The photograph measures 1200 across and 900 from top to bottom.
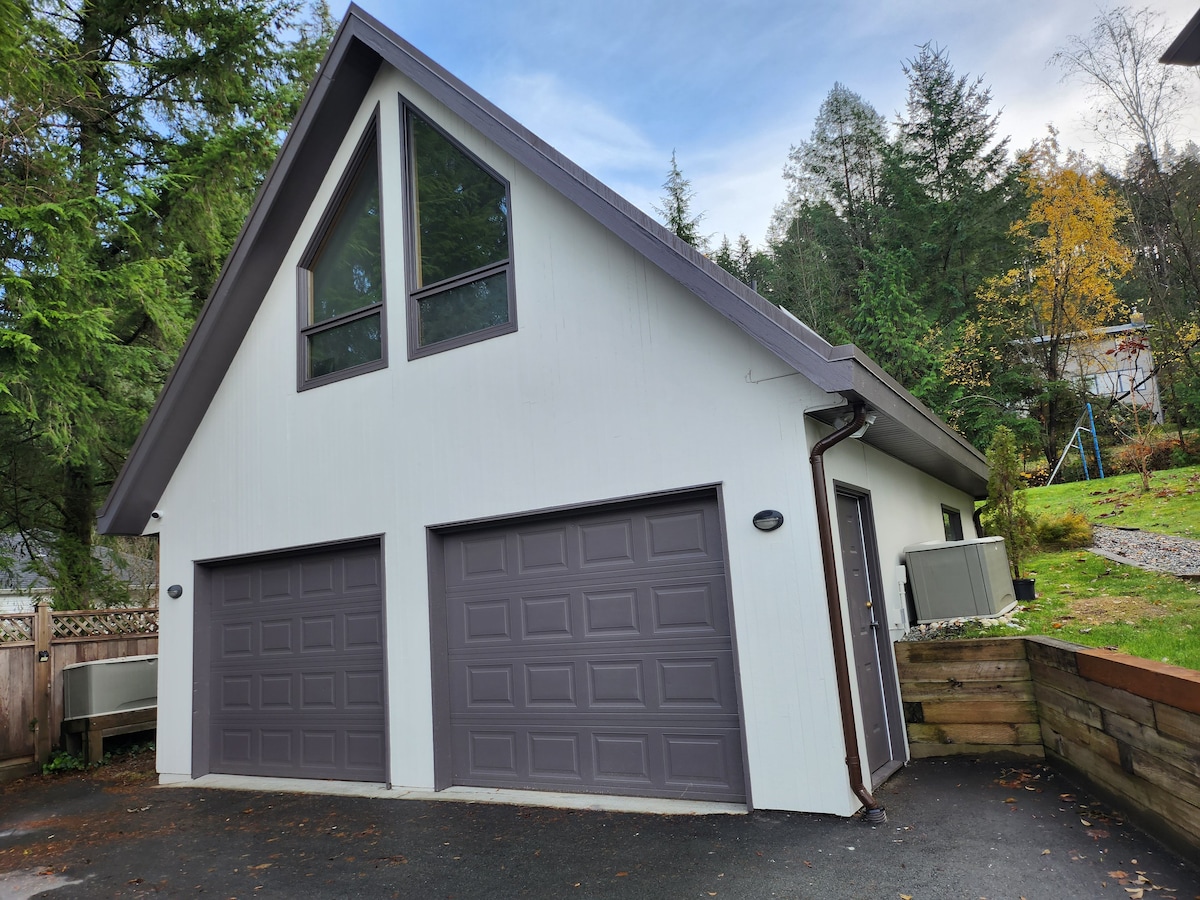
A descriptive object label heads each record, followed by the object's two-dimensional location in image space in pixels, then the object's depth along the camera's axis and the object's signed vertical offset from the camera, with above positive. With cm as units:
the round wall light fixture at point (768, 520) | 499 +29
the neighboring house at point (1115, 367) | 1862 +452
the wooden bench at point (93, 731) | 864 -127
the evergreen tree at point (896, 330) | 1925 +579
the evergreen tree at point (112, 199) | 870 +564
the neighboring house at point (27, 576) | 1263 +88
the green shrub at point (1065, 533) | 1130 +13
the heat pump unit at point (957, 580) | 637 -24
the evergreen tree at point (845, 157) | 2461 +1304
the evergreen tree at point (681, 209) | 2288 +1081
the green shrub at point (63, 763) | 840 -155
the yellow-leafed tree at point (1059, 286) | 1903 +652
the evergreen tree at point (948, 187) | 2140 +1054
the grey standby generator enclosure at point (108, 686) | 861 -77
